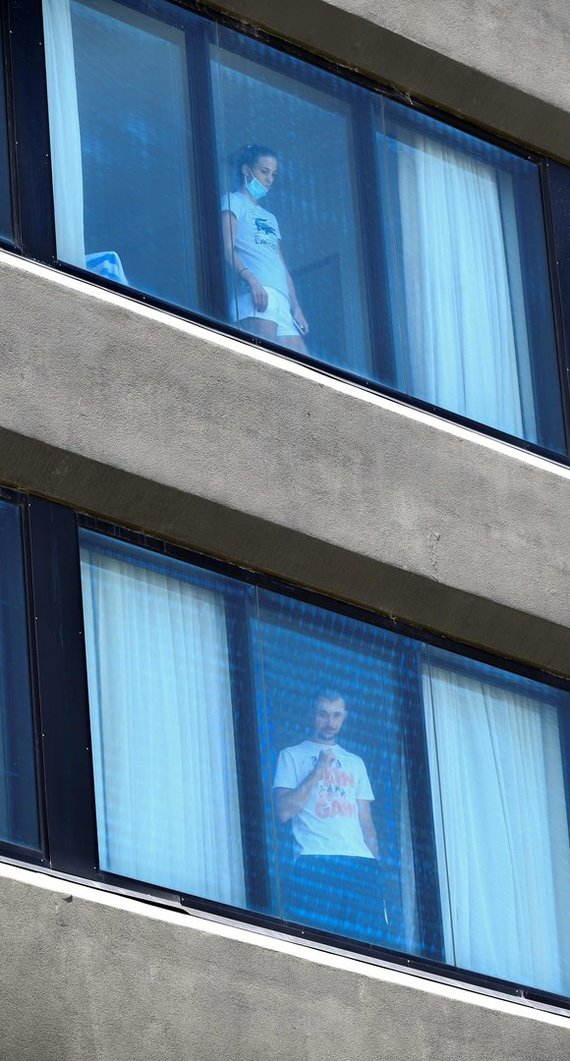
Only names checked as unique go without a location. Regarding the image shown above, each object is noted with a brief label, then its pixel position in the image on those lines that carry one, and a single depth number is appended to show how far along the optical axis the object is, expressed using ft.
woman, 53.47
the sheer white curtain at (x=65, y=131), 50.62
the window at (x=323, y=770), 48.14
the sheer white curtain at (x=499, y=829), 52.47
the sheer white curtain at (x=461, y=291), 57.21
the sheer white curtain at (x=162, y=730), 47.19
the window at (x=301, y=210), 52.13
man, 49.60
